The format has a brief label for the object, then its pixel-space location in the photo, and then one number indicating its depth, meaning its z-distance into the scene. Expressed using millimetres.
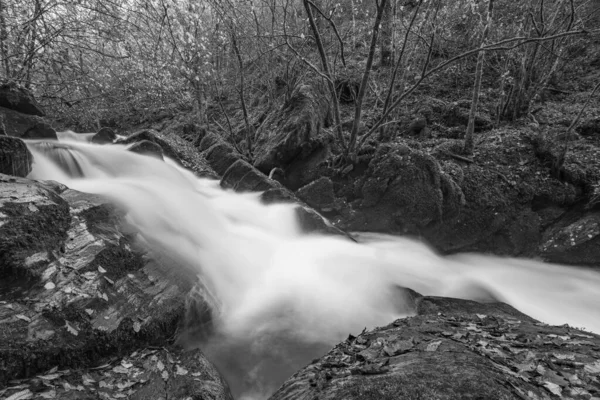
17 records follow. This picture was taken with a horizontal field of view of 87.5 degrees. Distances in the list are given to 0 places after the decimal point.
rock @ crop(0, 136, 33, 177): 4410
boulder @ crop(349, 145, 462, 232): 7133
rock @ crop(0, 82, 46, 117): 8062
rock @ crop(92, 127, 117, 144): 11148
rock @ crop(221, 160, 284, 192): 8289
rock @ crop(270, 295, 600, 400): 1935
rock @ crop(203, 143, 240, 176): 10688
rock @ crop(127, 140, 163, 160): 8852
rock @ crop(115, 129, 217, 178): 10141
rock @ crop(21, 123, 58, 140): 8188
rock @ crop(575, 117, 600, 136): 8344
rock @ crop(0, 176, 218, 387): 2717
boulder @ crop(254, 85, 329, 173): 9000
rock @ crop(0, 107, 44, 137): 7781
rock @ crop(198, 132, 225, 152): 12409
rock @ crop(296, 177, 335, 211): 7934
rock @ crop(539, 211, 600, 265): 6434
